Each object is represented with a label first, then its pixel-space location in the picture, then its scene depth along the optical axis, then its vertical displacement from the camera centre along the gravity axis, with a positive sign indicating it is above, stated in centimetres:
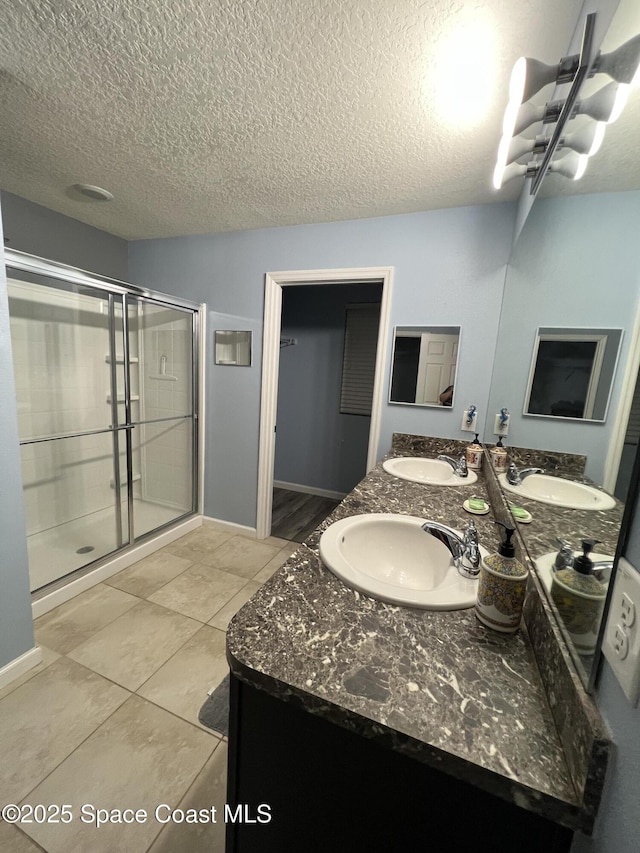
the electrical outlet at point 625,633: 34 -26
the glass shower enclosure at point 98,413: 225 -39
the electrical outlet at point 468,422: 196 -20
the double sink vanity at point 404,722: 43 -48
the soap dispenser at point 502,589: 62 -38
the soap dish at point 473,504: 118 -42
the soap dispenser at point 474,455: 171 -34
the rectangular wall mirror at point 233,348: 249 +18
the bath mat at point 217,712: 126 -133
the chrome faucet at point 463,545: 81 -40
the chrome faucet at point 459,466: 164 -39
